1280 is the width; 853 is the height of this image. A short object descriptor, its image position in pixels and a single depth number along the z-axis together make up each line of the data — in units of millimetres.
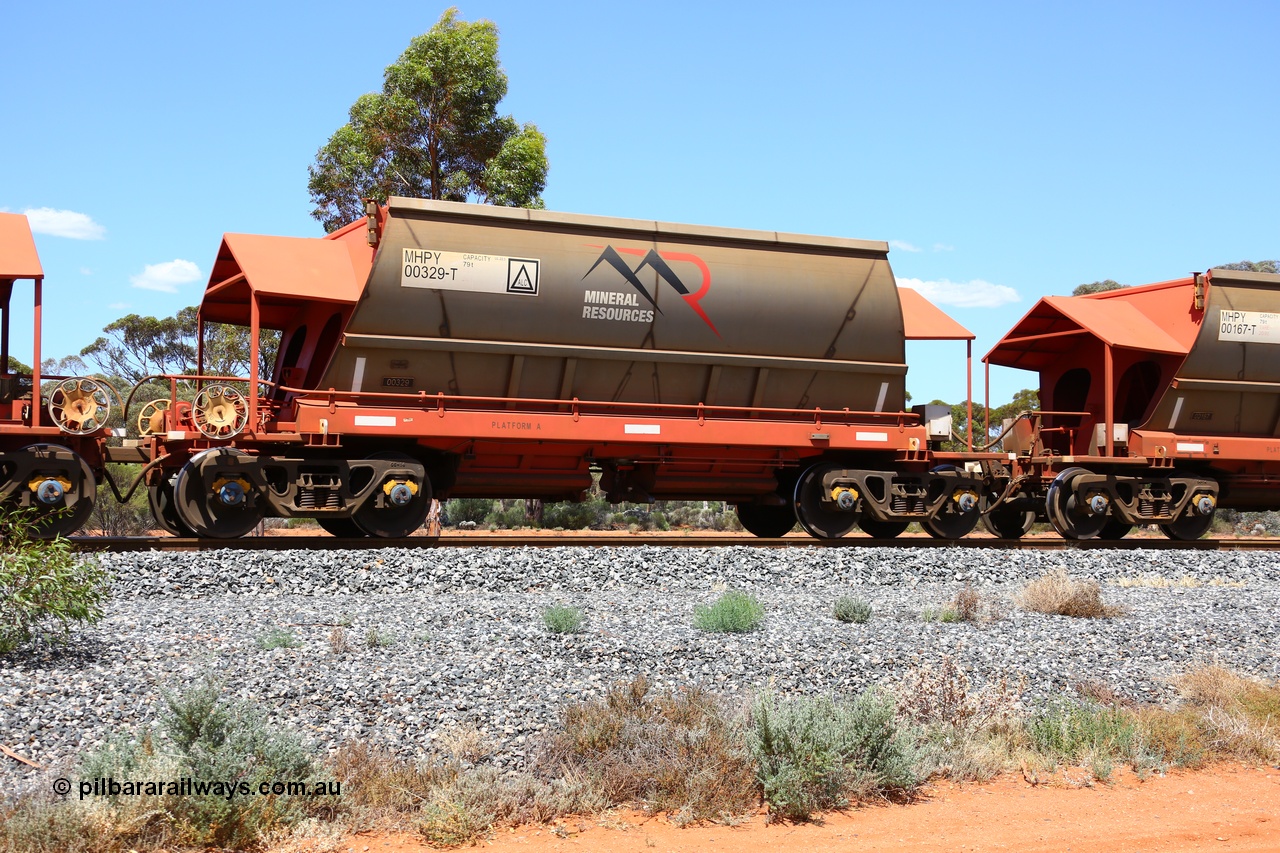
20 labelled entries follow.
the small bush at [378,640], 7656
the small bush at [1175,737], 6645
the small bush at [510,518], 25769
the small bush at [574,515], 25609
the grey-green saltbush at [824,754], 5793
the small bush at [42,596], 7262
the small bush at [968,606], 9641
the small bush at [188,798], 4762
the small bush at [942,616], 9523
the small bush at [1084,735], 6570
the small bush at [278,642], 7480
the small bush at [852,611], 9281
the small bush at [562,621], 8156
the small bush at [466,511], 26359
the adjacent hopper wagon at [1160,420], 16328
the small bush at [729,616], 8555
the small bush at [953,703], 6910
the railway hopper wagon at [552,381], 12445
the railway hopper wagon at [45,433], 11117
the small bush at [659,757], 5750
